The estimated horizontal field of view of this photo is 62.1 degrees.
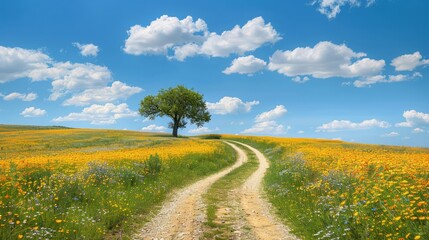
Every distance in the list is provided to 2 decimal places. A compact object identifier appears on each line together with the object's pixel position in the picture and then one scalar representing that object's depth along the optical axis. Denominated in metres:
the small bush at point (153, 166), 21.20
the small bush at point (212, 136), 92.50
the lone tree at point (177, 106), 81.94
